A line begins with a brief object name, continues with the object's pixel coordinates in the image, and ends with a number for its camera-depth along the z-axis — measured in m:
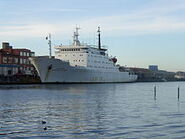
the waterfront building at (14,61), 101.44
